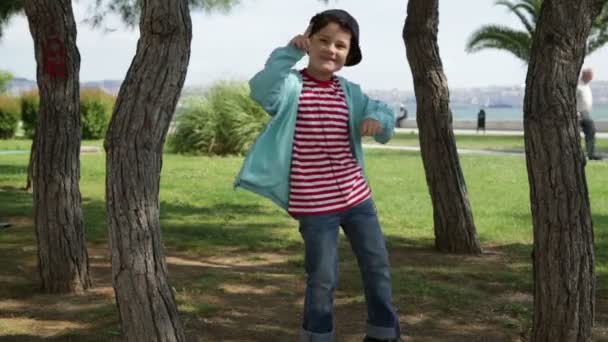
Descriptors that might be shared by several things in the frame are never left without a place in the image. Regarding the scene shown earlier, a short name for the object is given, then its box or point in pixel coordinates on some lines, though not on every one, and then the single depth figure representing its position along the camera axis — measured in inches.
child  146.7
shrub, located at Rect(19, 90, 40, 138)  1092.5
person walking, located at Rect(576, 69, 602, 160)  617.3
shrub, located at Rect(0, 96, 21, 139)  1096.2
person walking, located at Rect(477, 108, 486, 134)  1189.7
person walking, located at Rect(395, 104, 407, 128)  1599.2
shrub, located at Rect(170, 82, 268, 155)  738.8
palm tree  1150.3
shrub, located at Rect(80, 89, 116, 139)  1029.8
